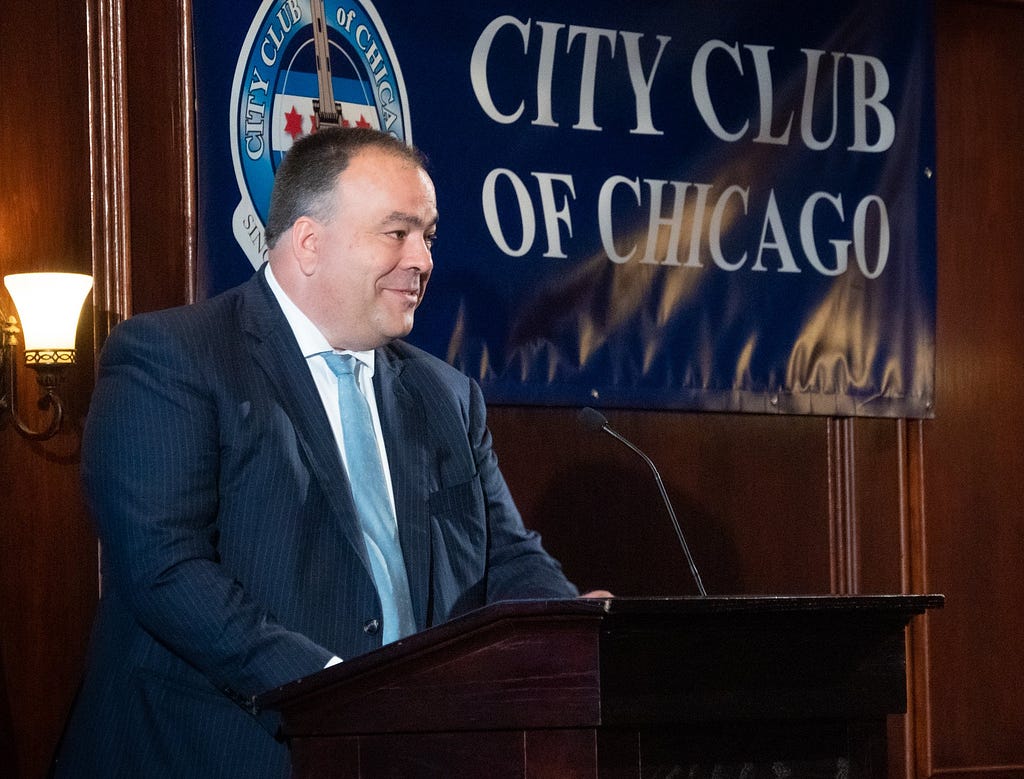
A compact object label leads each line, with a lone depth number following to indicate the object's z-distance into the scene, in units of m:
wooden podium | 3.30
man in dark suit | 4.30
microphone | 5.02
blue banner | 7.18
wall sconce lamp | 6.38
